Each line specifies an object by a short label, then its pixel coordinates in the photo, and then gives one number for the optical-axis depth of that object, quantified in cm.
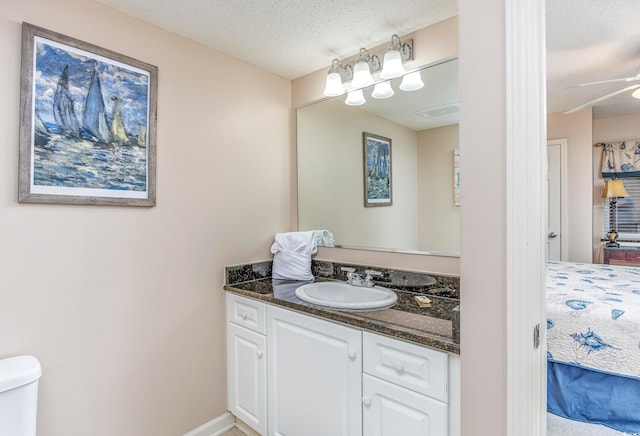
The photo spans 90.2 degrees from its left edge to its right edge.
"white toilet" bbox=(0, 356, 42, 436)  111
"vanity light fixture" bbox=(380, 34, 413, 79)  170
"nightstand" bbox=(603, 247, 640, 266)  298
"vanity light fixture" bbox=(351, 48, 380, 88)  184
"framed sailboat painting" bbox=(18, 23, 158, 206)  129
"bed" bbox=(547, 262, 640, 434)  153
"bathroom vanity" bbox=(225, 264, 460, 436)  109
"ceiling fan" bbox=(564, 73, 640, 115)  194
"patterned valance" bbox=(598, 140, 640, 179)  318
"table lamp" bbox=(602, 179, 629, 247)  315
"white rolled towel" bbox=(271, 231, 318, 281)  207
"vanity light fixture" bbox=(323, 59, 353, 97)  199
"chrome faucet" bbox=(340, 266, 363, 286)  185
